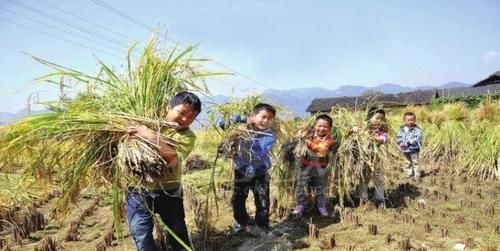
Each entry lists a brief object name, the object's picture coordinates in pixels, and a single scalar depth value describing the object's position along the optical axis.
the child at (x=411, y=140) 7.73
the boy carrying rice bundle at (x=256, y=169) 4.23
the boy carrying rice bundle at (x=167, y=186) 3.04
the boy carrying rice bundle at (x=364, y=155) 5.18
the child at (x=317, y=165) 4.96
